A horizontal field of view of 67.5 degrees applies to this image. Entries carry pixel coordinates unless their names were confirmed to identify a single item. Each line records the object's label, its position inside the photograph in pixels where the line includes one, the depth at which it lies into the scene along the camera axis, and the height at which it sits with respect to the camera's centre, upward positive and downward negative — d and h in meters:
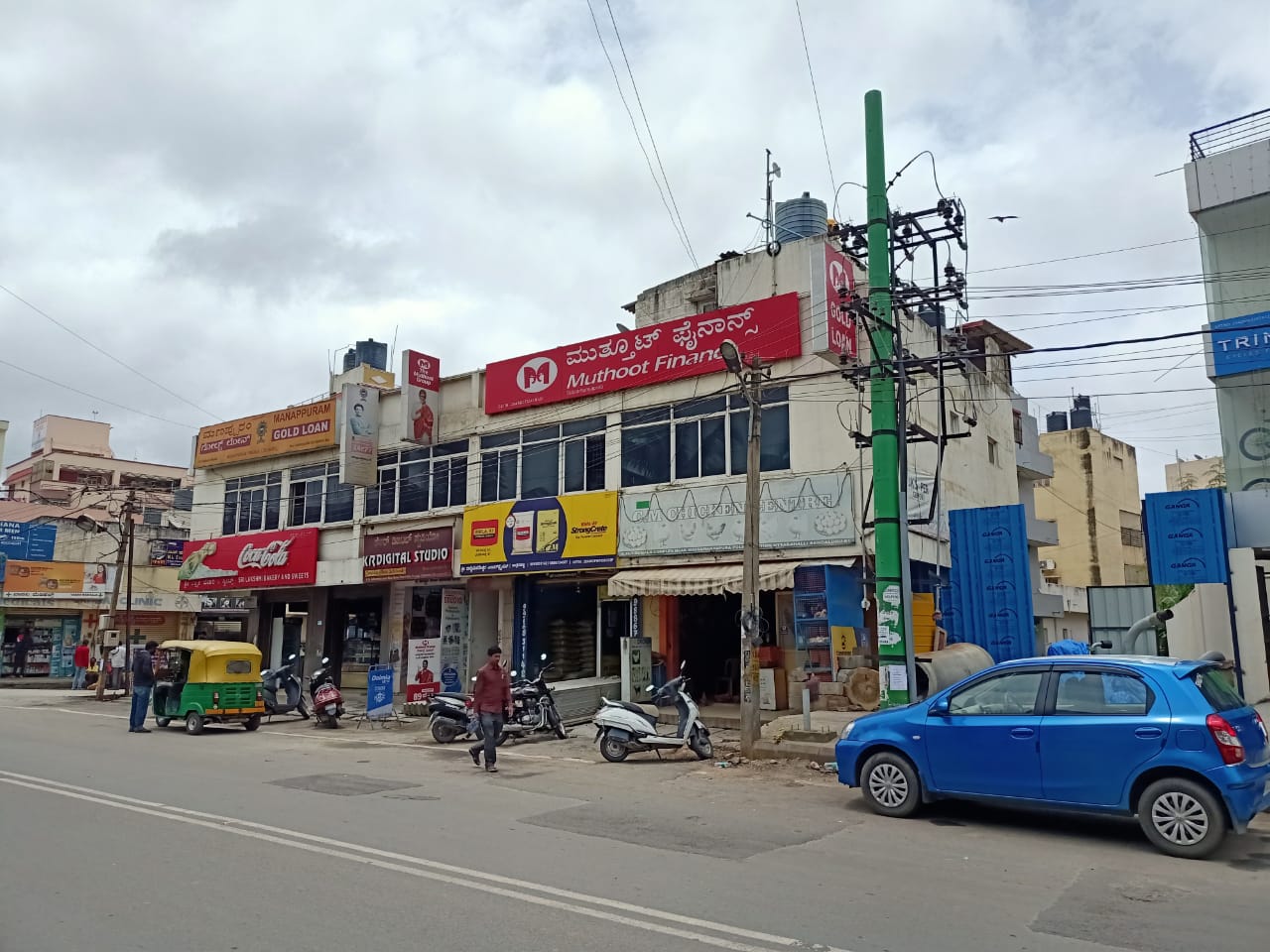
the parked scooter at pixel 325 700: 18.58 -1.32
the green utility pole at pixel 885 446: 12.31 +2.47
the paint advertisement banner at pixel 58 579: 37.16 +2.14
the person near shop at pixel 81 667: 31.23 -1.13
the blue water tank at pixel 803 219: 23.27 +9.98
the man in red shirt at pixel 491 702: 12.88 -0.98
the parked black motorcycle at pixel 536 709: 16.36 -1.34
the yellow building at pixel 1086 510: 40.03 +4.97
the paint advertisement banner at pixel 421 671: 20.72 -0.87
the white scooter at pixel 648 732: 13.61 -1.45
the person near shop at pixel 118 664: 28.05 -0.93
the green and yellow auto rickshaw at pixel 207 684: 17.75 -0.98
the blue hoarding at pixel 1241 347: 17.22 +5.08
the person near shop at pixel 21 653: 37.50 -0.75
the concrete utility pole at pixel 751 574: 13.56 +0.80
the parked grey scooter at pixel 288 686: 19.94 -1.13
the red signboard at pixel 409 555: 23.75 +1.94
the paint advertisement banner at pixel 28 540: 37.59 +3.66
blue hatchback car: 7.34 -0.99
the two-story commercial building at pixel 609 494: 18.17 +3.16
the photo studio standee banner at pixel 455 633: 24.20 -0.04
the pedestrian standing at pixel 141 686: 17.75 -0.99
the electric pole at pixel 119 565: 26.48 +1.97
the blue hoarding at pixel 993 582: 18.17 +0.88
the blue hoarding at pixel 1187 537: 16.17 +1.52
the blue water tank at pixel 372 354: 34.25 +9.89
